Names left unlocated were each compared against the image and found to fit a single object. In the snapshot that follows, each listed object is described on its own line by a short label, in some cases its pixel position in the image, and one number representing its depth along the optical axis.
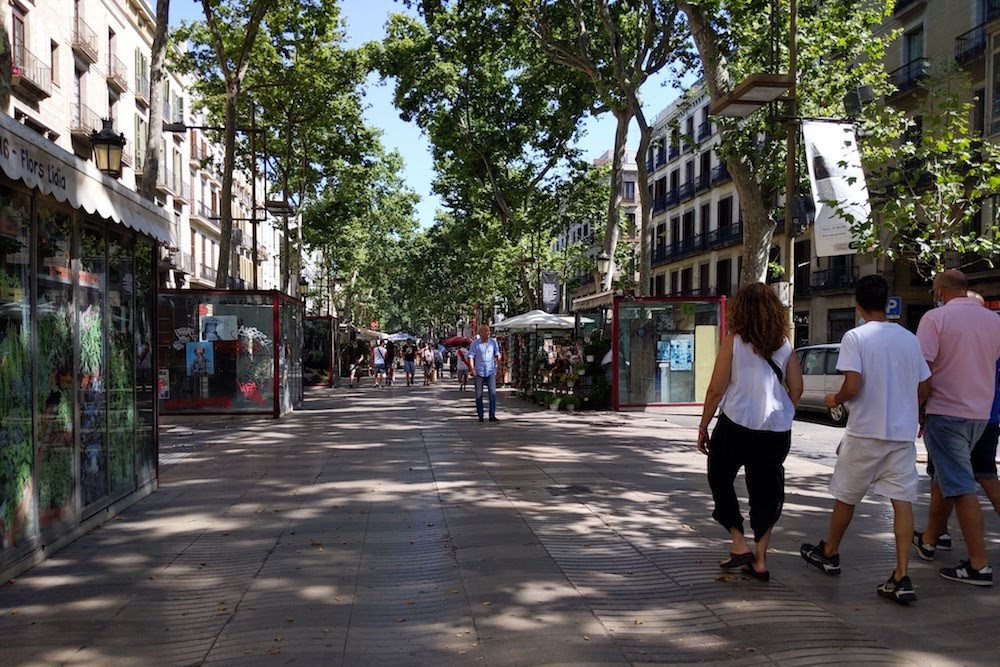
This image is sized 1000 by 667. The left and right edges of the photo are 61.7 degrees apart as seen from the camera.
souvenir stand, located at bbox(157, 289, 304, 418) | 14.85
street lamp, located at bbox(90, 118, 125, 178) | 10.95
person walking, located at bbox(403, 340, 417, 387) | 28.11
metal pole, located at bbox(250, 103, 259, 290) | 22.53
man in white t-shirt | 4.32
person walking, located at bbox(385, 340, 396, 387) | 29.22
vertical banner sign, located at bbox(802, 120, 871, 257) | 10.09
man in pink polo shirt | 4.61
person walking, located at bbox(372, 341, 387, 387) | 28.19
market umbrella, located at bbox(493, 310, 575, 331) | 22.14
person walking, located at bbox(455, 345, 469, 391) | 26.02
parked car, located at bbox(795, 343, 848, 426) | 15.72
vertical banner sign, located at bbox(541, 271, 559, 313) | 27.14
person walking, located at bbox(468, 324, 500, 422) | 13.93
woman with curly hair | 4.52
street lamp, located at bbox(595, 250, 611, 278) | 21.20
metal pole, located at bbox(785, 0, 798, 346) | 10.72
